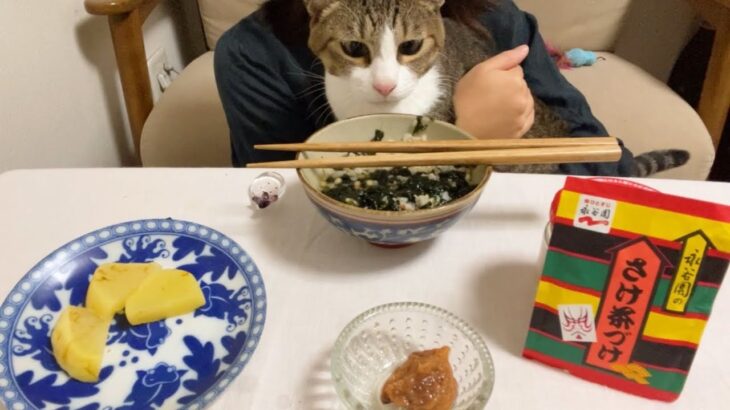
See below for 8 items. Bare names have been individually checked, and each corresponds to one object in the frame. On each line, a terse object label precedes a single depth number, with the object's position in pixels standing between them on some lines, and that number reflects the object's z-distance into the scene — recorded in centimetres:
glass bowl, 51
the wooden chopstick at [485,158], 59
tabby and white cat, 91
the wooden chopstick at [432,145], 62
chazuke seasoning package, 47
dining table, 53
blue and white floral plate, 53
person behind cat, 109
